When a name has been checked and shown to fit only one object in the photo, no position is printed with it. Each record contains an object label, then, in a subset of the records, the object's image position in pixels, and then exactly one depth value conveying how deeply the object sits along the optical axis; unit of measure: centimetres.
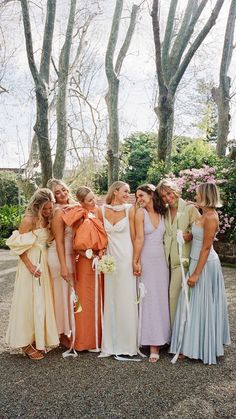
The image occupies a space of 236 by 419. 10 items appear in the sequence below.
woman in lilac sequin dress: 430
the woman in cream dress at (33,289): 423
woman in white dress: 432
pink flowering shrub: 993
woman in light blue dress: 409
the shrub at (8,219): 1545
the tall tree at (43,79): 878
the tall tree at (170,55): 905
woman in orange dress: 433
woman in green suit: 434
